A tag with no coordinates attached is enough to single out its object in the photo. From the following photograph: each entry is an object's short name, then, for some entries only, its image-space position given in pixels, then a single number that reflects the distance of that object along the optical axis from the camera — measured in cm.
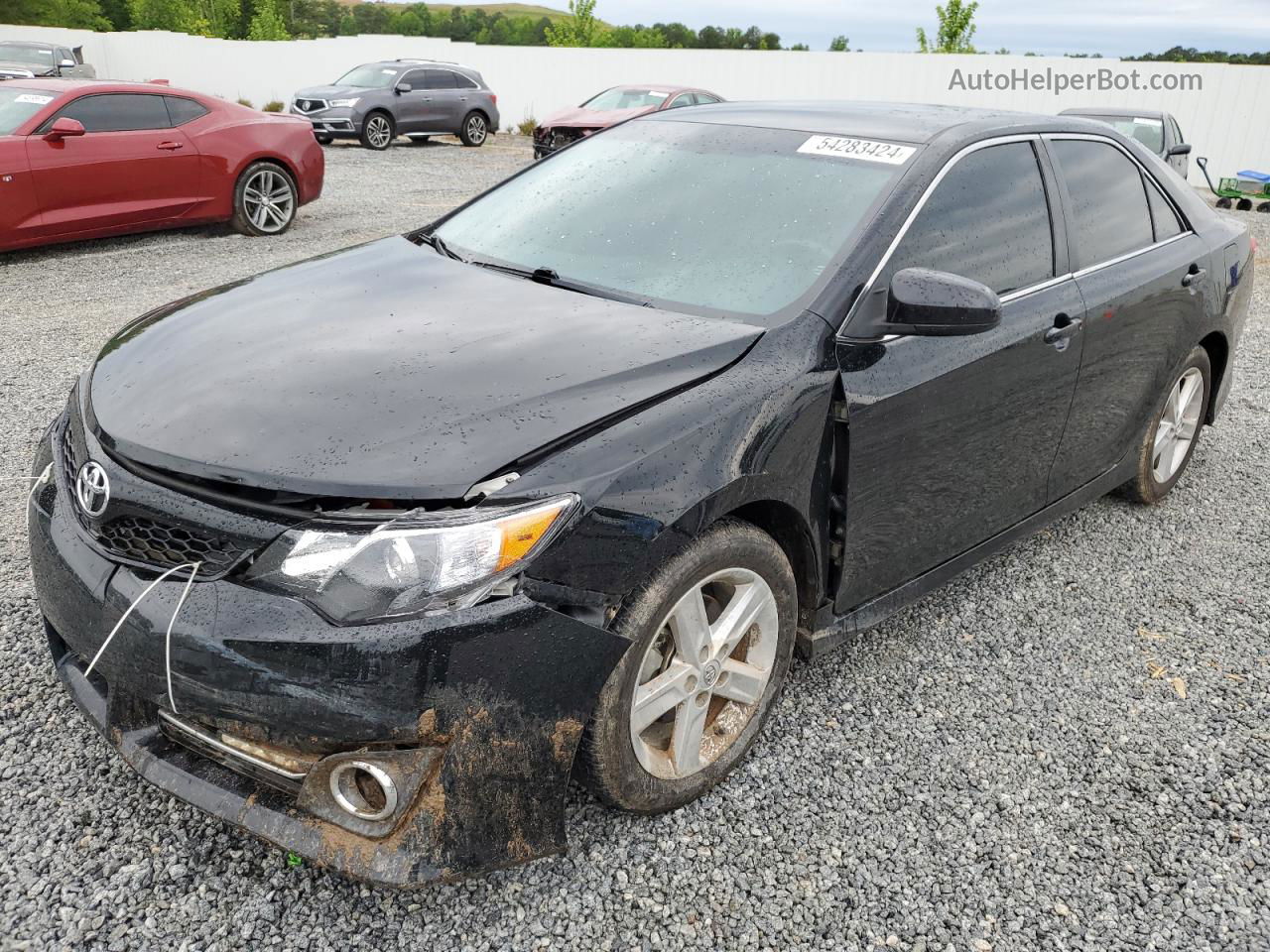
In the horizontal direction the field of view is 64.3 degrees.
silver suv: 1855
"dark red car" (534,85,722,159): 1634
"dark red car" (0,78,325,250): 816
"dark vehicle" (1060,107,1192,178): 1164
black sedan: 194
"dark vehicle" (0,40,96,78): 1770
